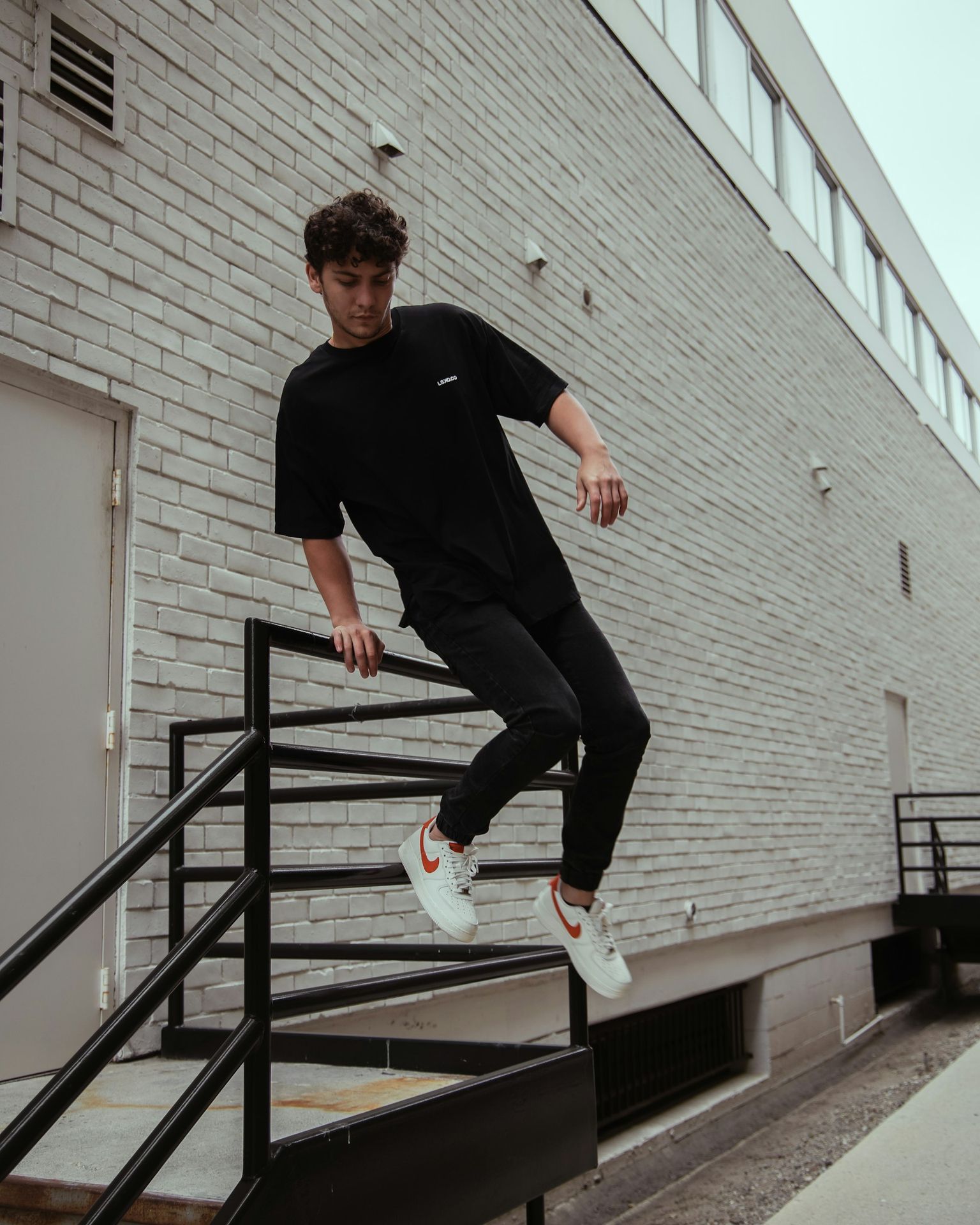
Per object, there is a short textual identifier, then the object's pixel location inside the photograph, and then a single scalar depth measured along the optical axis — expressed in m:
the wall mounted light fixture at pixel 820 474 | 10.57
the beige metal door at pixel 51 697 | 3.30
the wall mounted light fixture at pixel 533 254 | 6.18
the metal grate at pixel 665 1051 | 6.48
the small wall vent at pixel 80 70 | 3.57
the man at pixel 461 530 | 2.27
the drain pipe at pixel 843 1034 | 9.61
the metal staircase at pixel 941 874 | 10.70
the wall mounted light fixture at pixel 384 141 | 5.07
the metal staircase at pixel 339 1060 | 1.79
